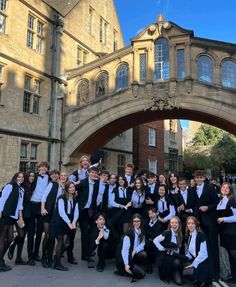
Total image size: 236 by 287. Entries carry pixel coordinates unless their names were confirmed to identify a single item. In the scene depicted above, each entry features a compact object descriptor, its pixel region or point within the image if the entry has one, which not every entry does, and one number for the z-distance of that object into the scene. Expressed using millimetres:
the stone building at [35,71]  10110
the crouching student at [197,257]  3928
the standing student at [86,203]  5216
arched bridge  10817
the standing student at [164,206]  5165
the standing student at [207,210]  4515
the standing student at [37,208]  4950
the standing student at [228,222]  4347
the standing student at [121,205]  5255
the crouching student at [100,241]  4699
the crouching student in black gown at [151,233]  4621
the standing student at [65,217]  4679
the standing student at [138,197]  5211
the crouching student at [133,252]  4284
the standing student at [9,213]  4549
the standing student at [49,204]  4835
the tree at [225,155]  26396
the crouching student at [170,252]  4212
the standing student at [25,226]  4788
